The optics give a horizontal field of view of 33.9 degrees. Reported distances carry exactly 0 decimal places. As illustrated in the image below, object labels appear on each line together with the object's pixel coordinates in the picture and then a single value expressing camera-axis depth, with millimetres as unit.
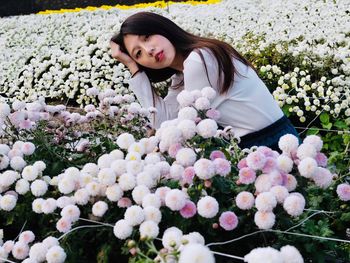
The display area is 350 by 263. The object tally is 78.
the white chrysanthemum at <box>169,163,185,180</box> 1530
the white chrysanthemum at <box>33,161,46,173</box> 1687
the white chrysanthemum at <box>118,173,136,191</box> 1480
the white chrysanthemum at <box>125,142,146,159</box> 1662
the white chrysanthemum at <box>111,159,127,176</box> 1535
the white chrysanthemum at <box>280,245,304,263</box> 1124
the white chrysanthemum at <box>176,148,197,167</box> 1513
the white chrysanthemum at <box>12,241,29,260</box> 1455
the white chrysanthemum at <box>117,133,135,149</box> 1703
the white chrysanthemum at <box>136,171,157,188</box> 1483
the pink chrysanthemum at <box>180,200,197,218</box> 1374
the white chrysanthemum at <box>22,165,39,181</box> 1654
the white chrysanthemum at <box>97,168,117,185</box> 1494
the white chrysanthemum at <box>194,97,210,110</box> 1714
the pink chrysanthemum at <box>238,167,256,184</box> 1413
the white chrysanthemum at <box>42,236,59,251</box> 1403
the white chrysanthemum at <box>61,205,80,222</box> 1459
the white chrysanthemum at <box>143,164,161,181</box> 1529
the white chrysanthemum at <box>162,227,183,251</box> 1207
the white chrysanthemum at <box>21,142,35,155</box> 1839
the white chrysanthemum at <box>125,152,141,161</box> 1581
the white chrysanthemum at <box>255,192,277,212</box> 1333
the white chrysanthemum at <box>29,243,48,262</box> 1387
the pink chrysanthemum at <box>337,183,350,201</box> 1511
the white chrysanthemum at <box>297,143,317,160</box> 1452
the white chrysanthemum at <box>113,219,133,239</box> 1329
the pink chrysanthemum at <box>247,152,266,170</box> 1415
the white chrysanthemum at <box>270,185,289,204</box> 1368
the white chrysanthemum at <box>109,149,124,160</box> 1646
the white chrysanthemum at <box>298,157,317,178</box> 1404
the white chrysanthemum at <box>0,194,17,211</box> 1597
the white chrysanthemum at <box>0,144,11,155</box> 1855
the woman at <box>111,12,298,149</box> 2732
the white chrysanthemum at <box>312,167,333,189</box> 1454
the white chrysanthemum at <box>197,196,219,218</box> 1337
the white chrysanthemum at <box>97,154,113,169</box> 1627
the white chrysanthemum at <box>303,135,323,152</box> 1502
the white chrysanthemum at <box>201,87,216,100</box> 1759
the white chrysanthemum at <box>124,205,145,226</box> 1328
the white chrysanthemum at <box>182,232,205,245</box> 1247
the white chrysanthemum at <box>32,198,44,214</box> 1556
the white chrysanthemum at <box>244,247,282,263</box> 1060
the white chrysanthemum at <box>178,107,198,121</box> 1626
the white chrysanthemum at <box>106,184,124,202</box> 1470
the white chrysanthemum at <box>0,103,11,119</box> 1951
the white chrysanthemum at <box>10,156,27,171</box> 1756
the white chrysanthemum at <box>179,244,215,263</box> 1027
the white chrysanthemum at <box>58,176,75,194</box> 1548
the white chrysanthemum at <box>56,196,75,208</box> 1518
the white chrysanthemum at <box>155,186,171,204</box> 1441
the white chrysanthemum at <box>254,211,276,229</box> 1325
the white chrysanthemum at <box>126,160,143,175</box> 1520
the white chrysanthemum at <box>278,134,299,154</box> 1492
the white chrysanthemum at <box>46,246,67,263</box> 1352
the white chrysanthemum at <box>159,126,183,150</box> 1558
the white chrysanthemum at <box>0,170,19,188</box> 1662
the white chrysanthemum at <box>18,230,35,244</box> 1485
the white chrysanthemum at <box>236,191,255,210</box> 1374
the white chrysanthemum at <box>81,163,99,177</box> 1662
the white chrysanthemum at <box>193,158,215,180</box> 1406
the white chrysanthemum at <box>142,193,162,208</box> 1395
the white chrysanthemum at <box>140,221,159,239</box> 1279
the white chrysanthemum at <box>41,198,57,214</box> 1528
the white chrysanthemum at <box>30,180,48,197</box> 1615
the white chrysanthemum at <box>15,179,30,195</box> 1639
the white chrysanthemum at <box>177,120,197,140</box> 1548
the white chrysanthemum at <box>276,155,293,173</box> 1452
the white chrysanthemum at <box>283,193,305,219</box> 1342
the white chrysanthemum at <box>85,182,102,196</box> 1516
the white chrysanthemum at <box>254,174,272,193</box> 1386
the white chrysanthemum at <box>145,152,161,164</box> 1615
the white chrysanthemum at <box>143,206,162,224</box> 1345
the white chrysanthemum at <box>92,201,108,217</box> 1452
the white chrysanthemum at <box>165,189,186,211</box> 1359
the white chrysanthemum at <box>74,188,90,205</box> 1516
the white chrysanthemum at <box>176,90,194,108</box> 1749
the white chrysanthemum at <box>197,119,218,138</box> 1529
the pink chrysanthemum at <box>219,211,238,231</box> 1354
